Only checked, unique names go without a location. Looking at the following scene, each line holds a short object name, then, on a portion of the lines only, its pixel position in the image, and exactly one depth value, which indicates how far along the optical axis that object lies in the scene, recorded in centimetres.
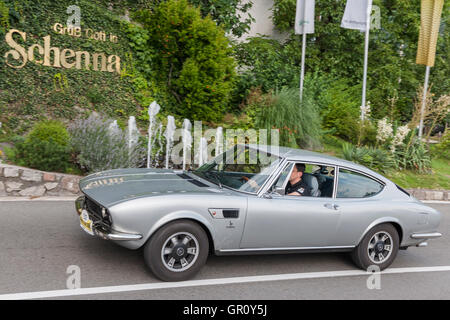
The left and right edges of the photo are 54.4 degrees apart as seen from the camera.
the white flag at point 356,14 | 1395
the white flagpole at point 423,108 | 1259
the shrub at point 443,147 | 1363
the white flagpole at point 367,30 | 1385
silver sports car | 440
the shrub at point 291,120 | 1203
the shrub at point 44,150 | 796
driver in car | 521
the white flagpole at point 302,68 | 1361
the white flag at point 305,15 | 1430
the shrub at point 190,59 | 1216
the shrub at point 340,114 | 1389
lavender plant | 821
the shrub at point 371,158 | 1166
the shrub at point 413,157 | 1233
